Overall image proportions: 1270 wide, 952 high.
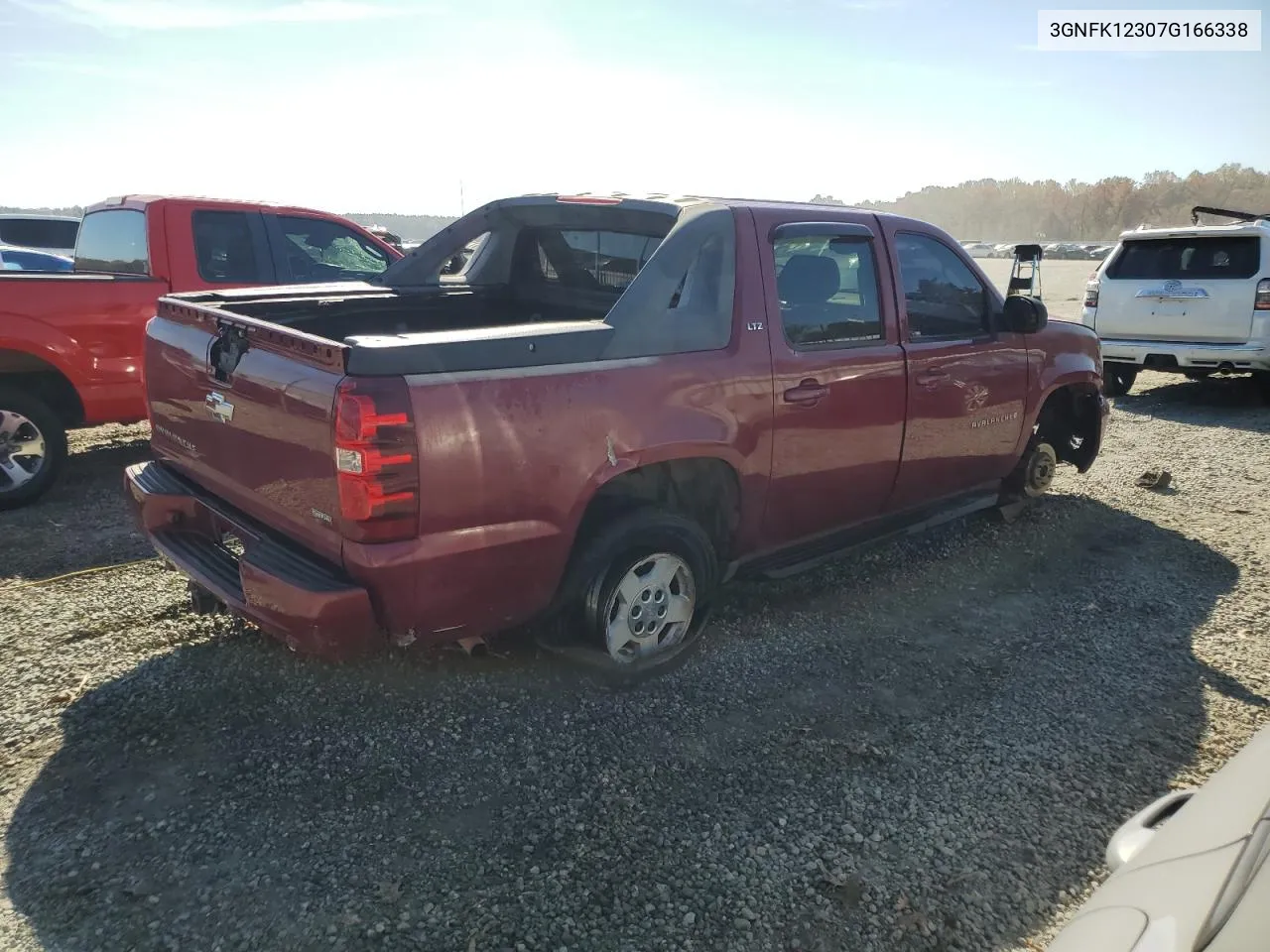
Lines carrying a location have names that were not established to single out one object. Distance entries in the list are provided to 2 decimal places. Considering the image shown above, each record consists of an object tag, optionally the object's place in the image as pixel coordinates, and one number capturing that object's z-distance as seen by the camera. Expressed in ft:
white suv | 29.01
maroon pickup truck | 9.32
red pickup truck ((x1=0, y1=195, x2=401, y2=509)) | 18.63
